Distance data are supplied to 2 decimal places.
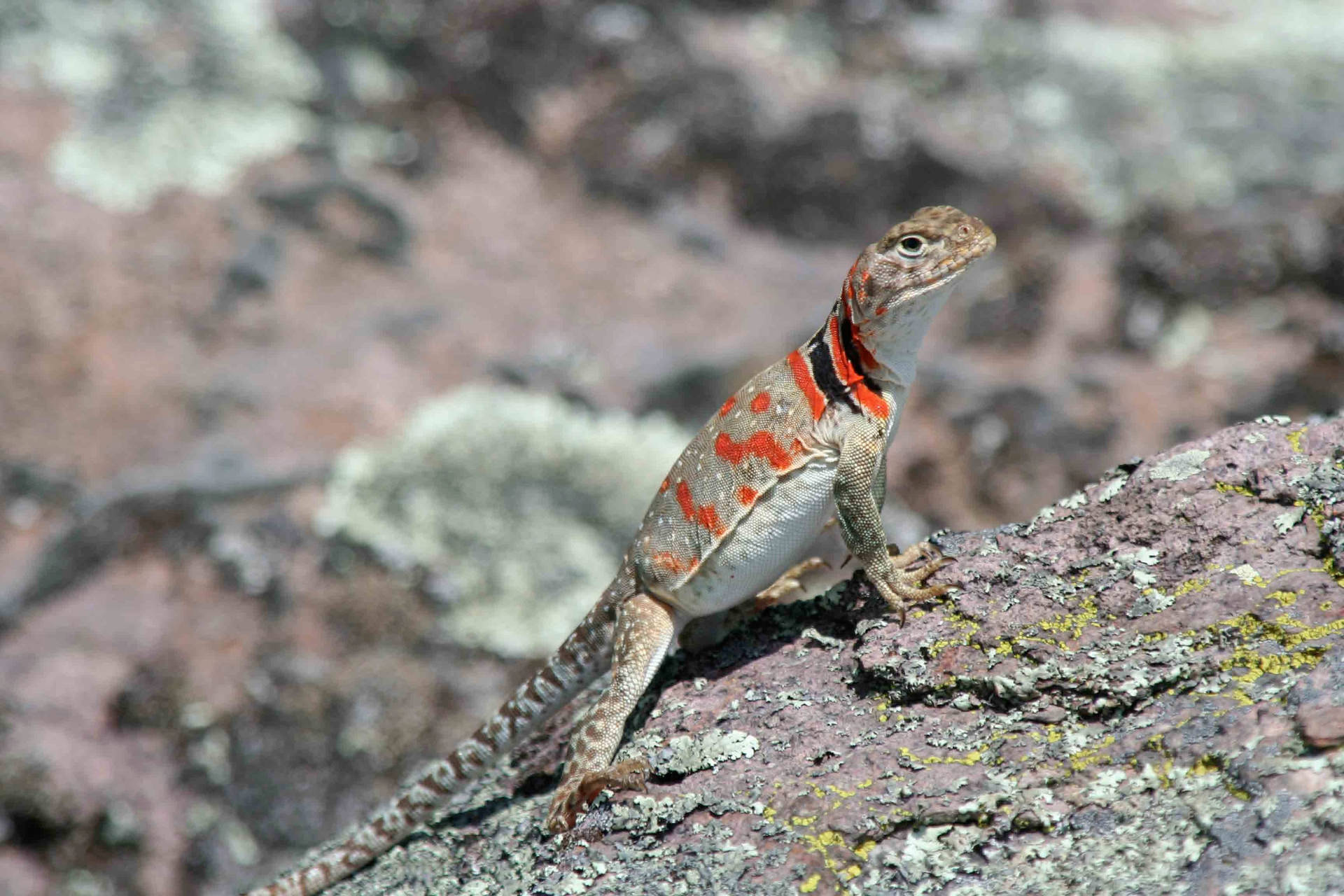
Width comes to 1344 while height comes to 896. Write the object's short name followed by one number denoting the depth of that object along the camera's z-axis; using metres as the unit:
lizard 8.07
